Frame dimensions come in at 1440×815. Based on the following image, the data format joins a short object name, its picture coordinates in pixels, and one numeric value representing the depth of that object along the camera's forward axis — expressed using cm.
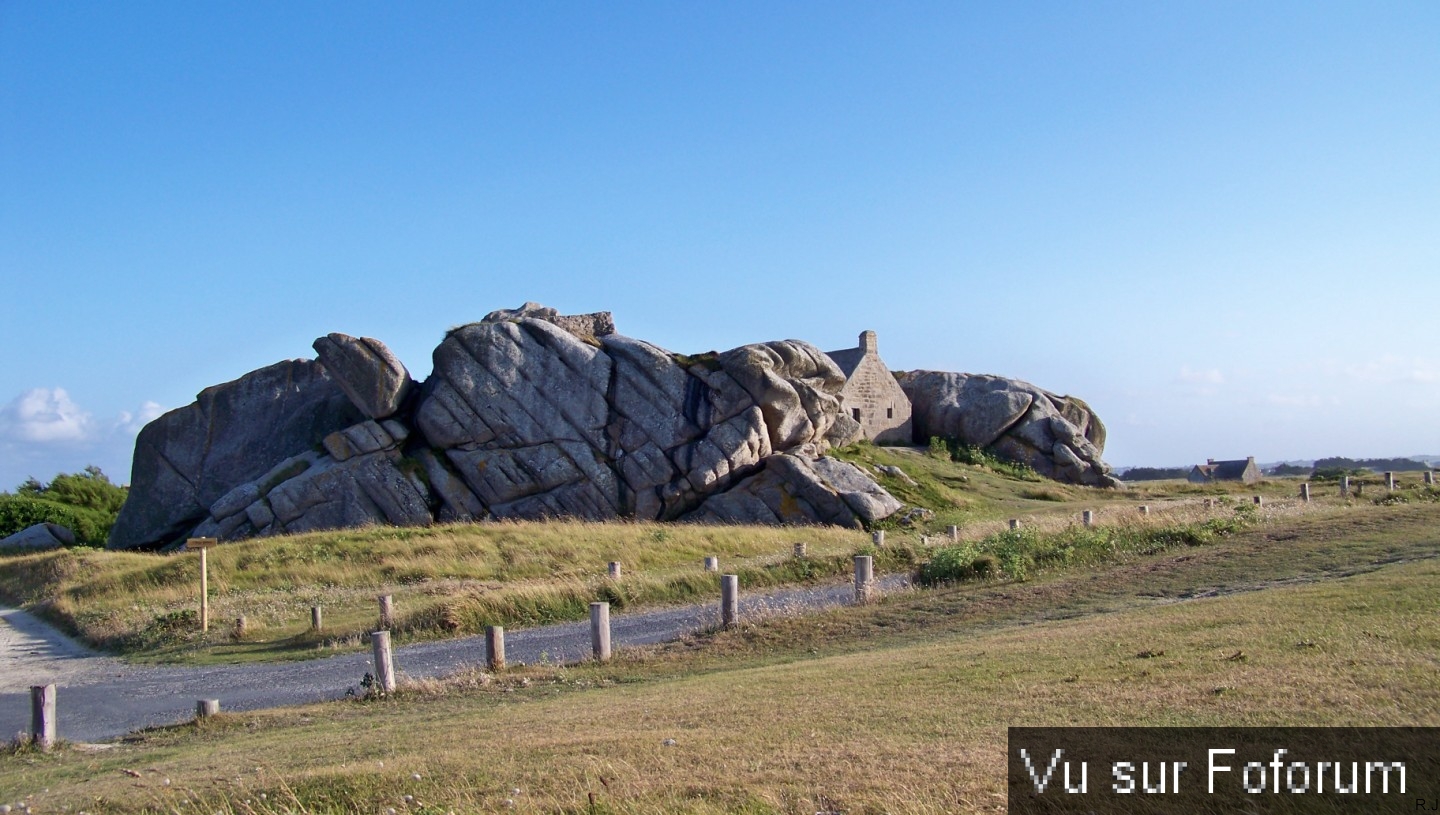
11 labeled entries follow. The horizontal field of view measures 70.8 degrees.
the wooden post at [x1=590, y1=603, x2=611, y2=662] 1708
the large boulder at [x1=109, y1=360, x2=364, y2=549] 4634
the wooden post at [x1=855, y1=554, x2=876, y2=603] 2070
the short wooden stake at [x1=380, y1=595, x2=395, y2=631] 2198
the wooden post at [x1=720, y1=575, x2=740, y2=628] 1886
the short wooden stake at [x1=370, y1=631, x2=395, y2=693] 1520
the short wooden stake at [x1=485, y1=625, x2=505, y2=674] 1655
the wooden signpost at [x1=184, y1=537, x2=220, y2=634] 2345
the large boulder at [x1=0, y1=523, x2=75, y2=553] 5080
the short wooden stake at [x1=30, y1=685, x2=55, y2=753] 1307
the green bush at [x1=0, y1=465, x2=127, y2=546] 5900
